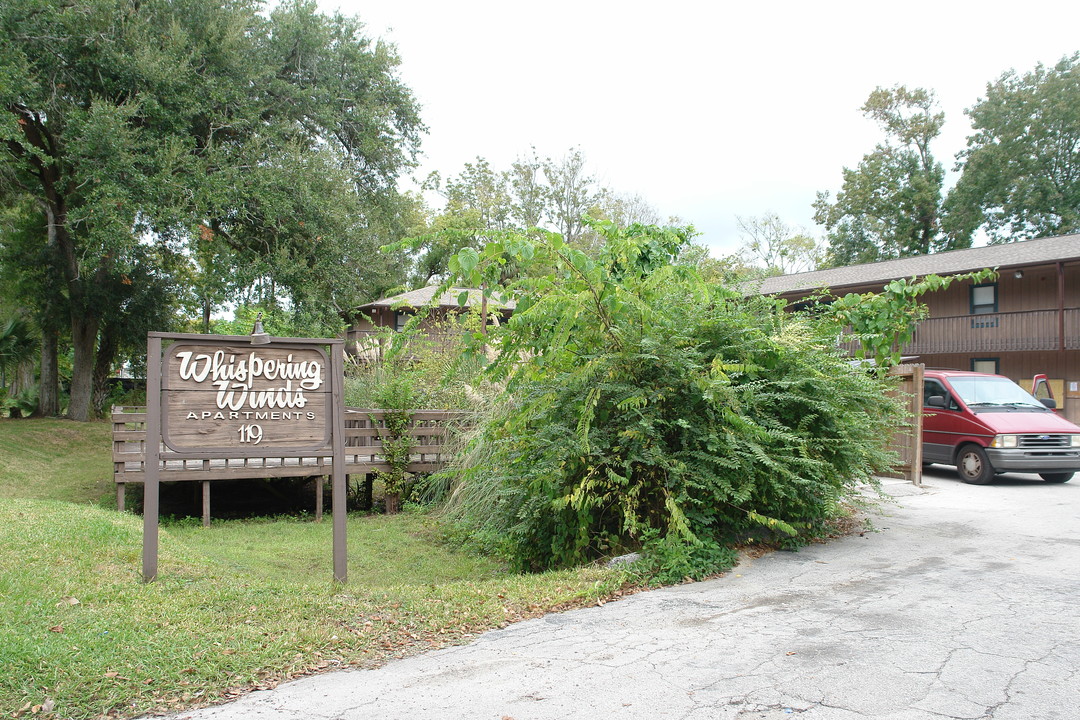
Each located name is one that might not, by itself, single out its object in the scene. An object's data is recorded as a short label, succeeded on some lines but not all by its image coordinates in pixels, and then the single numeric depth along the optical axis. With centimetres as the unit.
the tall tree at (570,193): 4372
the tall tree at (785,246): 4916
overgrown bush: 595
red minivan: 1118
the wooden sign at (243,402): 536
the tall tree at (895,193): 4047
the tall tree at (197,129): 1403
